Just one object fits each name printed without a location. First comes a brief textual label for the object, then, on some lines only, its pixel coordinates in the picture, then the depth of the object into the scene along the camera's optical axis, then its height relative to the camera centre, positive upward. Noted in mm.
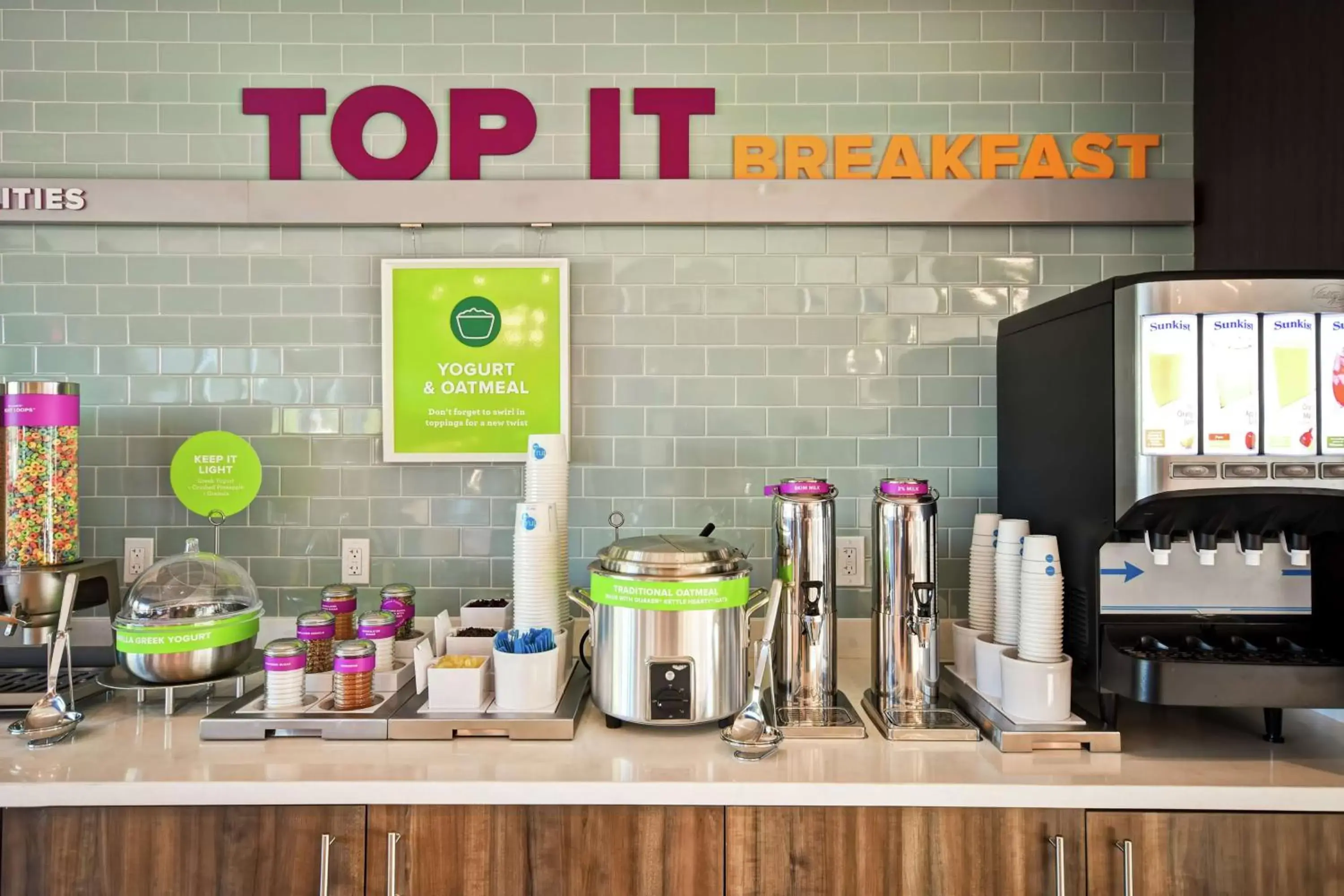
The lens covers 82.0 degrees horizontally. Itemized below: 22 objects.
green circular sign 1979 -50
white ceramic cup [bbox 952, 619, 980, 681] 1719 -444
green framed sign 2053 +256
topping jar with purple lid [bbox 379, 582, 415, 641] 1832 -356
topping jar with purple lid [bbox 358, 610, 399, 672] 1665 -384
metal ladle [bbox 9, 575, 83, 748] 1463 -511
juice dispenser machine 1299 -59
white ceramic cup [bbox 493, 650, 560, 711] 1527 -448
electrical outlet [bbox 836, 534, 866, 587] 2059 -290
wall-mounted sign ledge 2021 +662
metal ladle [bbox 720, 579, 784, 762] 1401 -517
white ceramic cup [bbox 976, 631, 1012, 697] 1586 -445
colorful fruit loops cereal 1751 -95
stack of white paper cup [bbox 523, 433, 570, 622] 1798 -53
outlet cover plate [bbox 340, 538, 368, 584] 2074 -287
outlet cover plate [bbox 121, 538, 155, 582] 2062 -273
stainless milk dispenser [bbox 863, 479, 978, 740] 1592 -299
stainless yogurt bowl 1620 -358
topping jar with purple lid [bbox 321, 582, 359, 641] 1784 -351
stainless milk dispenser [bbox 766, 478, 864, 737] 1604 -298
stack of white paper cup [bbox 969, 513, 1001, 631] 1723 -265
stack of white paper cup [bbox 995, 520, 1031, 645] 1577 -251
